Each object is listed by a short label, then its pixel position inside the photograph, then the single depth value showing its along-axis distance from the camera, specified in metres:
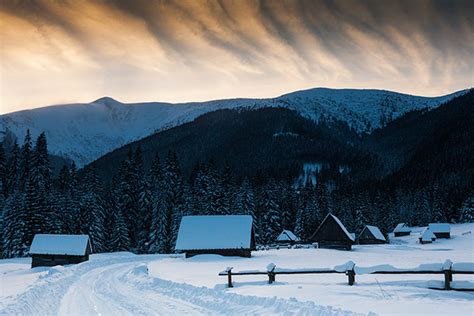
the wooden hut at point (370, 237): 88.50
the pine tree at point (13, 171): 78.79
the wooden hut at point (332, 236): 66.00
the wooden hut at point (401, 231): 116.62
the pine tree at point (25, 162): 76.25
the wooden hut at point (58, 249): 52.38
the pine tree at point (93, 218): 69.12
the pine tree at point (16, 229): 61.75
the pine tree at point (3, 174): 77.81
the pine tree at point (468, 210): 118.00
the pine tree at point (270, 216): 79.19
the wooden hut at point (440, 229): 100.25
